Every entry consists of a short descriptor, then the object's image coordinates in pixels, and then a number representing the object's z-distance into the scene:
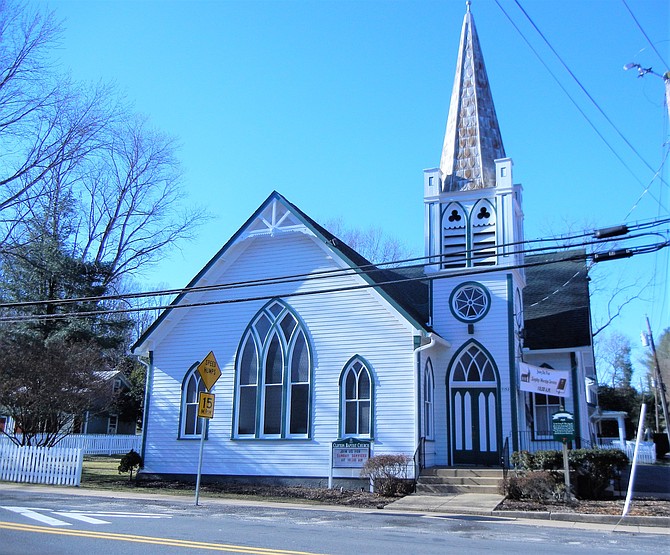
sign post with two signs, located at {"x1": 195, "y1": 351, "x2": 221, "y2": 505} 15.52
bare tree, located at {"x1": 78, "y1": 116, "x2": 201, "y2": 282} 37.19
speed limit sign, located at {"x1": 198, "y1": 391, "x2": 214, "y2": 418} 15.48
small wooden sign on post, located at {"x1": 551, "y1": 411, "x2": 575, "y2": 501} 14.72
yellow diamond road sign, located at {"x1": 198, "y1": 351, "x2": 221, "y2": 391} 15.78
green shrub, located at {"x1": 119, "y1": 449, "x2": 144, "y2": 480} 21.45
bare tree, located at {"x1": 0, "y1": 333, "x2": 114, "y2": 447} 20.58
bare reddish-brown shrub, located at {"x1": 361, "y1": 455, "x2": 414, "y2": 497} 16.92
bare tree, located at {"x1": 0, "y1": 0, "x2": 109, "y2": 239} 23.75
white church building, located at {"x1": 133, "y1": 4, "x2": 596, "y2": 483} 18.58
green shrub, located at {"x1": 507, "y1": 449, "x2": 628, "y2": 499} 15.54
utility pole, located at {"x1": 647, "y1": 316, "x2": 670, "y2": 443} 32.09
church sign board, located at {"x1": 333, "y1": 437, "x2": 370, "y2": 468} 17.94
